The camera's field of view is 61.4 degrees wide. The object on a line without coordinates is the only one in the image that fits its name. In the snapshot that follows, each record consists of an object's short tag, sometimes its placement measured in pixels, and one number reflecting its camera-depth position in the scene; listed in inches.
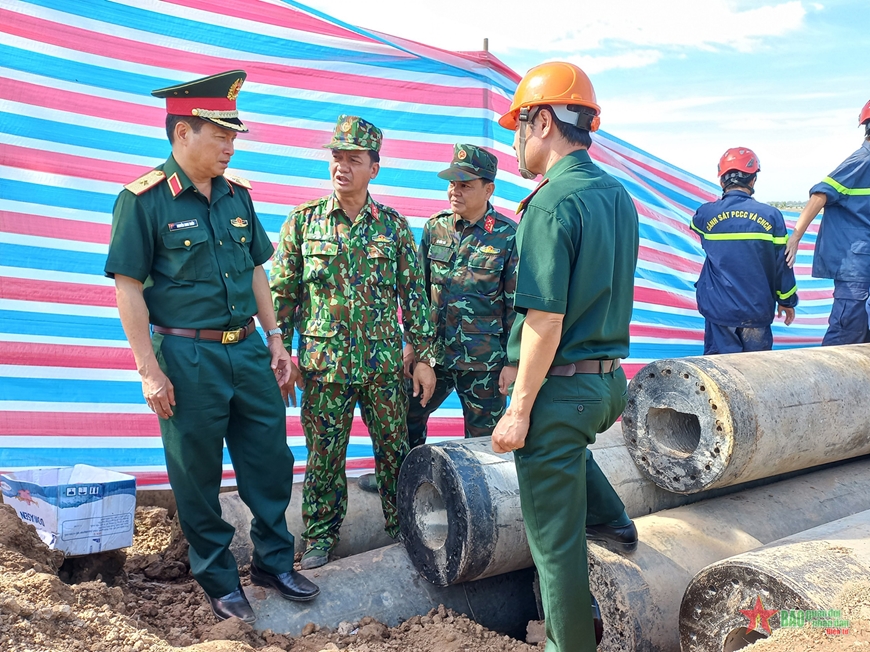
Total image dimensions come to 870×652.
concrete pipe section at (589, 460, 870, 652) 110.4
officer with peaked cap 108.0
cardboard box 118.4
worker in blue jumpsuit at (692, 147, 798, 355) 194.5
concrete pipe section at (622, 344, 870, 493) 123.8
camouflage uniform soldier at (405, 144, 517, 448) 150.2
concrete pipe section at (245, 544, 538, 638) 117.3
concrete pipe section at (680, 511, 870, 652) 88.2
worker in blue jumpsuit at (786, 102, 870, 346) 189.8
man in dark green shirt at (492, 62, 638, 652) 90.0
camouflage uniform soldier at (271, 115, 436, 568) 134.2
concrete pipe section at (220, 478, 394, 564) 142.5
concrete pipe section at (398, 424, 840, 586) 116.9
